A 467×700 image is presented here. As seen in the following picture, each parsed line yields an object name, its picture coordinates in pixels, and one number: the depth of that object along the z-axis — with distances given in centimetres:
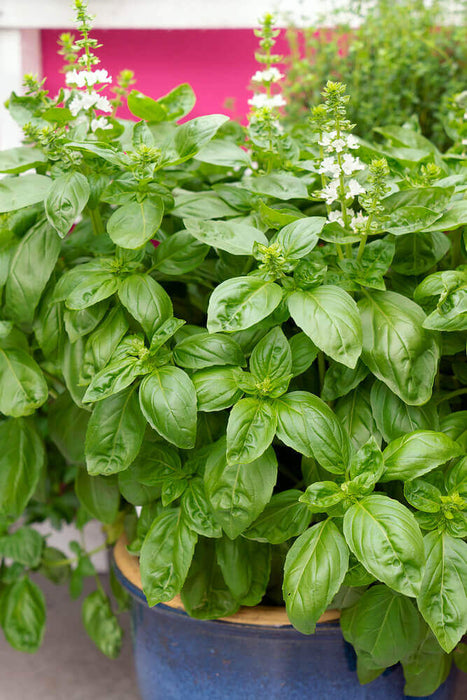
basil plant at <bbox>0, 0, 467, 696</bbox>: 67
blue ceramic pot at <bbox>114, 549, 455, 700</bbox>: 83
